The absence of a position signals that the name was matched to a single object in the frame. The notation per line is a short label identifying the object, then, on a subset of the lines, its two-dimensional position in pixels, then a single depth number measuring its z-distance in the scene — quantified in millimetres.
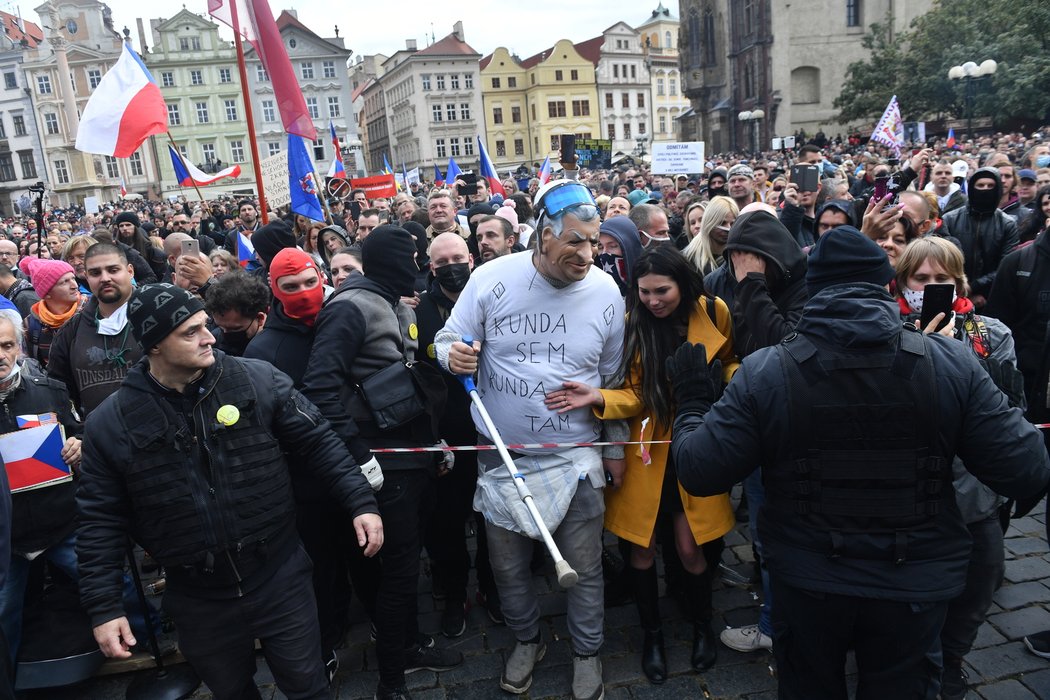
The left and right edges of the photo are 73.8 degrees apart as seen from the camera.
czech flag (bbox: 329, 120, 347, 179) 15216
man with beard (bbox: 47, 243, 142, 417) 4105
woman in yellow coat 3355
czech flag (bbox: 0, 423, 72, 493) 3441
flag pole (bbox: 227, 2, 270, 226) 6292
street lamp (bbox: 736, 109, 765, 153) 50828
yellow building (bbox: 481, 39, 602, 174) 77250
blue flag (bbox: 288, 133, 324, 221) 7859
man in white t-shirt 3307
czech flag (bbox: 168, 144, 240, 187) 10312
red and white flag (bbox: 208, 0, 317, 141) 6699
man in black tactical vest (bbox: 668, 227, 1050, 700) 2201
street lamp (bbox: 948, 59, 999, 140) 20141
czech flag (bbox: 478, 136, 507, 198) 13258
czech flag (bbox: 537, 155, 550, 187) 11566
